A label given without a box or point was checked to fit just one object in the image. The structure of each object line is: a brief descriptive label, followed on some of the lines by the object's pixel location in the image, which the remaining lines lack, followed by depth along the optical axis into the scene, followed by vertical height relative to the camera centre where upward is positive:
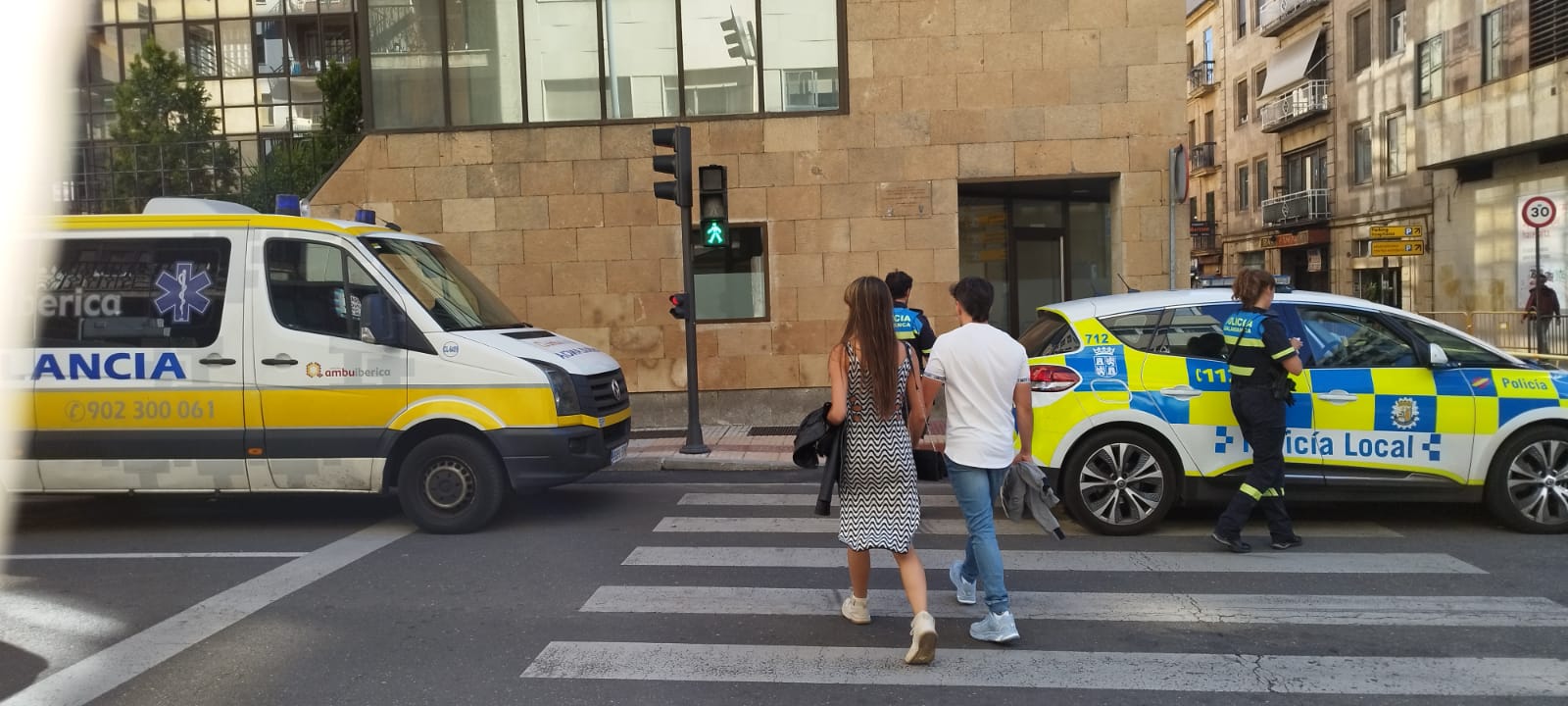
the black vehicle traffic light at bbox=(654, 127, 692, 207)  10.82 +1.45
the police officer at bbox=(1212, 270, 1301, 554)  6.25 -0.61
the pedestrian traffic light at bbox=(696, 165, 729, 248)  11.12 +1.05
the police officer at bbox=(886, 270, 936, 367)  6.99 -0.16
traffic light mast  10.82 +1.18
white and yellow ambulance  7.32 -0.46
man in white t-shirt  4.81 -0.56
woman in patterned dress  4.70 -0.61
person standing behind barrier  20.81 -0.62
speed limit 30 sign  14.70 +0.96
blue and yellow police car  6.74 -0.86
